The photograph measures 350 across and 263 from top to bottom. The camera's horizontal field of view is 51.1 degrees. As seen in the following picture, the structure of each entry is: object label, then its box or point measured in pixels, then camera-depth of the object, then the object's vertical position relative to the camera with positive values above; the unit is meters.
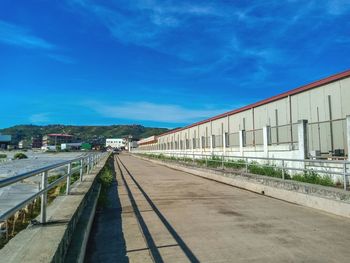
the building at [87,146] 141.40 +4.26
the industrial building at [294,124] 16.62 +1.81
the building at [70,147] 189.38 +5.46
